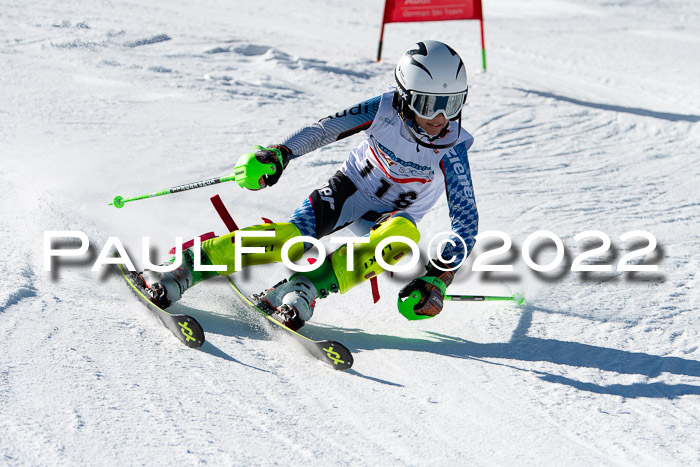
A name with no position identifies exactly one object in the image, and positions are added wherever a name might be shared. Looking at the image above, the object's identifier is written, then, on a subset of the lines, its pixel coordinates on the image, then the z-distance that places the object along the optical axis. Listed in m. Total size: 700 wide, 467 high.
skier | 7.48
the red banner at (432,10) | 20.67
